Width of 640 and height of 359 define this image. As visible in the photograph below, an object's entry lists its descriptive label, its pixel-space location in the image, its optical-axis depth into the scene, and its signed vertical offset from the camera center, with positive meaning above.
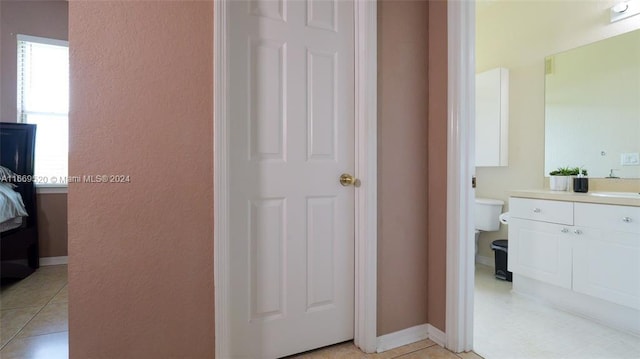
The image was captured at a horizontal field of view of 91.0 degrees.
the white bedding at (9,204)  2.50 -0.23
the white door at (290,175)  1.49 +0.02
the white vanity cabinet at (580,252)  1.89 -0.49
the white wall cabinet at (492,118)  3.13 +0.63
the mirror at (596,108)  2.26 +0.57
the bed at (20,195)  2.85 -0.17
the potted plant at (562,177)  2.47 +0.02
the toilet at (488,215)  3.11 -0.36
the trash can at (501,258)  2.82 -0.73
